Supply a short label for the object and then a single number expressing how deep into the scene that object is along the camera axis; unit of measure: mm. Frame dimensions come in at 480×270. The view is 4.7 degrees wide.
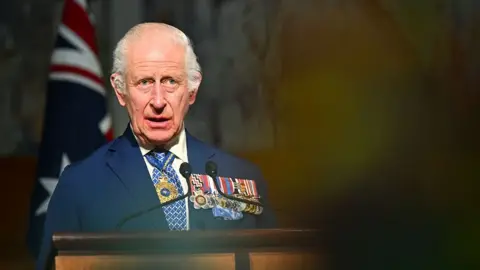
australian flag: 13244
